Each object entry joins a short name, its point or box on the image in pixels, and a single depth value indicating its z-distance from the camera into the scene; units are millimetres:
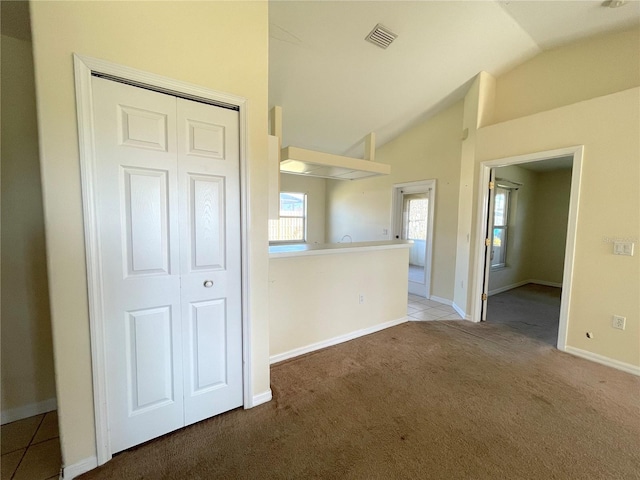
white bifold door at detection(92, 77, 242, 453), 1396
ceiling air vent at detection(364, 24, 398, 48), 2502
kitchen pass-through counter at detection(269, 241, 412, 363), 2512
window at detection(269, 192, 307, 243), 6406
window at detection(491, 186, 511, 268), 5074
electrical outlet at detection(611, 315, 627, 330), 2479
